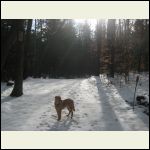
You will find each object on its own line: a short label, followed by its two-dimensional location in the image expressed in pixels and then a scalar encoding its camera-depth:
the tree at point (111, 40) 9.13
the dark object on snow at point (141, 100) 7.93
